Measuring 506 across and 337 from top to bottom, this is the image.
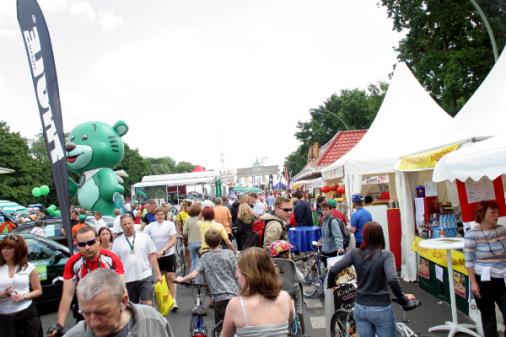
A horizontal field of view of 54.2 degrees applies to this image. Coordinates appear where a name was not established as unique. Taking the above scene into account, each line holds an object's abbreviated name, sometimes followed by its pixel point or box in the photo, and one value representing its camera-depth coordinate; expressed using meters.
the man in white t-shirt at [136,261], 5.91
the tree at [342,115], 63.33
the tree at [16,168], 57.31
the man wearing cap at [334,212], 8.51
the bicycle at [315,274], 8.64
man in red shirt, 4.41
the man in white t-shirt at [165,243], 8.41
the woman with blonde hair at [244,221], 8.97
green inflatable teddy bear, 23.00
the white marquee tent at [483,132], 5.50
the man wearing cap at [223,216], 11.09
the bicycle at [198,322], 4.38
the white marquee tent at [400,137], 9.95
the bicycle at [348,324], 4.25
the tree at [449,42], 22.28
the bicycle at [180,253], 12.24
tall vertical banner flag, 6.27
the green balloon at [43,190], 31.48
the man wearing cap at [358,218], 9.11
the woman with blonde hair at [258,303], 2.92
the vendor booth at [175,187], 38.25
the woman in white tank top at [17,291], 4.65
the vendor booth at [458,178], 5.80
